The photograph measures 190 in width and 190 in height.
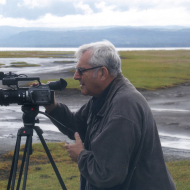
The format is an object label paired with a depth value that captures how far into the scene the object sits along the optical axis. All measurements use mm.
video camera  4988
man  3783
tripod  5160
